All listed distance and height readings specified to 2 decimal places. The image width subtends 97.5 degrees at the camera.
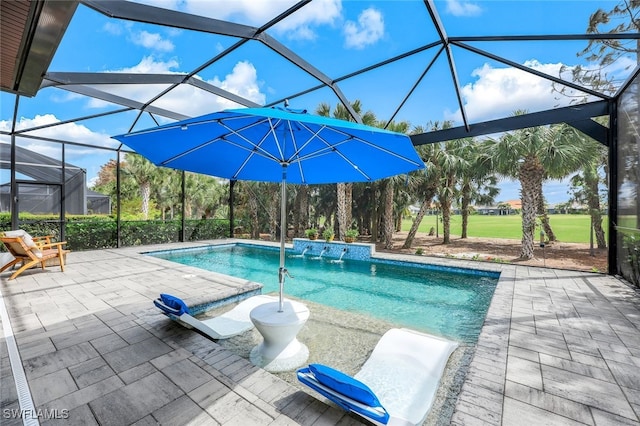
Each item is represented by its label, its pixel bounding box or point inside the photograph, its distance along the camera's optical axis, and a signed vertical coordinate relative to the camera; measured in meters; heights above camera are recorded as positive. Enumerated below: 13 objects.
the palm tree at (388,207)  14.36 +0.41
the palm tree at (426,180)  14.05 +1.82
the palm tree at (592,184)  9.58 +1.32
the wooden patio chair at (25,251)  5.75 -0.75
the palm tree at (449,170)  13.98 +2.26
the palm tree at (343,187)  12.91 +1.42
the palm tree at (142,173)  18.89 +3.02
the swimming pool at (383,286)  5.11 -1.83
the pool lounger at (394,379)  2.00 -1.66
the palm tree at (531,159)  9.81 +2.05
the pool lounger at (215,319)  3.46 -1.51
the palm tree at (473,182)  12.62 +1.85
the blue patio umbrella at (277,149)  2.60 +0.80
